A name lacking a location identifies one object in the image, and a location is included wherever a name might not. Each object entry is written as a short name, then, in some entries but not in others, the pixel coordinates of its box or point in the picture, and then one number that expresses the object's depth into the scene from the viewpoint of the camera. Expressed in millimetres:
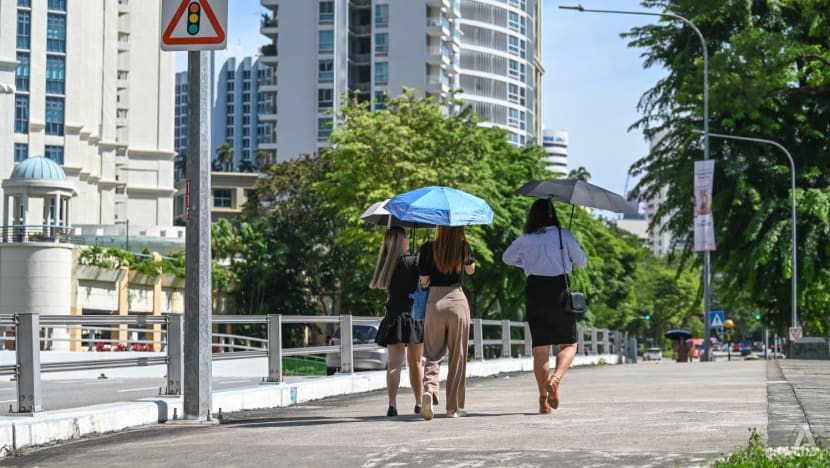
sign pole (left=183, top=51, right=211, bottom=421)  11656
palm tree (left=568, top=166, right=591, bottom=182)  134225
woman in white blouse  11586
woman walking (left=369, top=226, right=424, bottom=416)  11664
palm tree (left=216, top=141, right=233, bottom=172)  175250
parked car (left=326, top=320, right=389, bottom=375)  26578
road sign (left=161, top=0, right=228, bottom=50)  11539
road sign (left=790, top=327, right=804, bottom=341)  39781
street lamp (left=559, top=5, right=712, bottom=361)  38312
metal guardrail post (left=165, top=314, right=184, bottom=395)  12516
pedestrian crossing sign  55031
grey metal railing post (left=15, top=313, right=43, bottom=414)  10125
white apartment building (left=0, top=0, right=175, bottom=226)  92500
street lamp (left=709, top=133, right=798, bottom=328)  36475
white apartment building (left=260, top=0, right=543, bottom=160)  107812
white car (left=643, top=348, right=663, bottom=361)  108000
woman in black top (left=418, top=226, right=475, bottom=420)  11195
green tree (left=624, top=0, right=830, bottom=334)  37406
